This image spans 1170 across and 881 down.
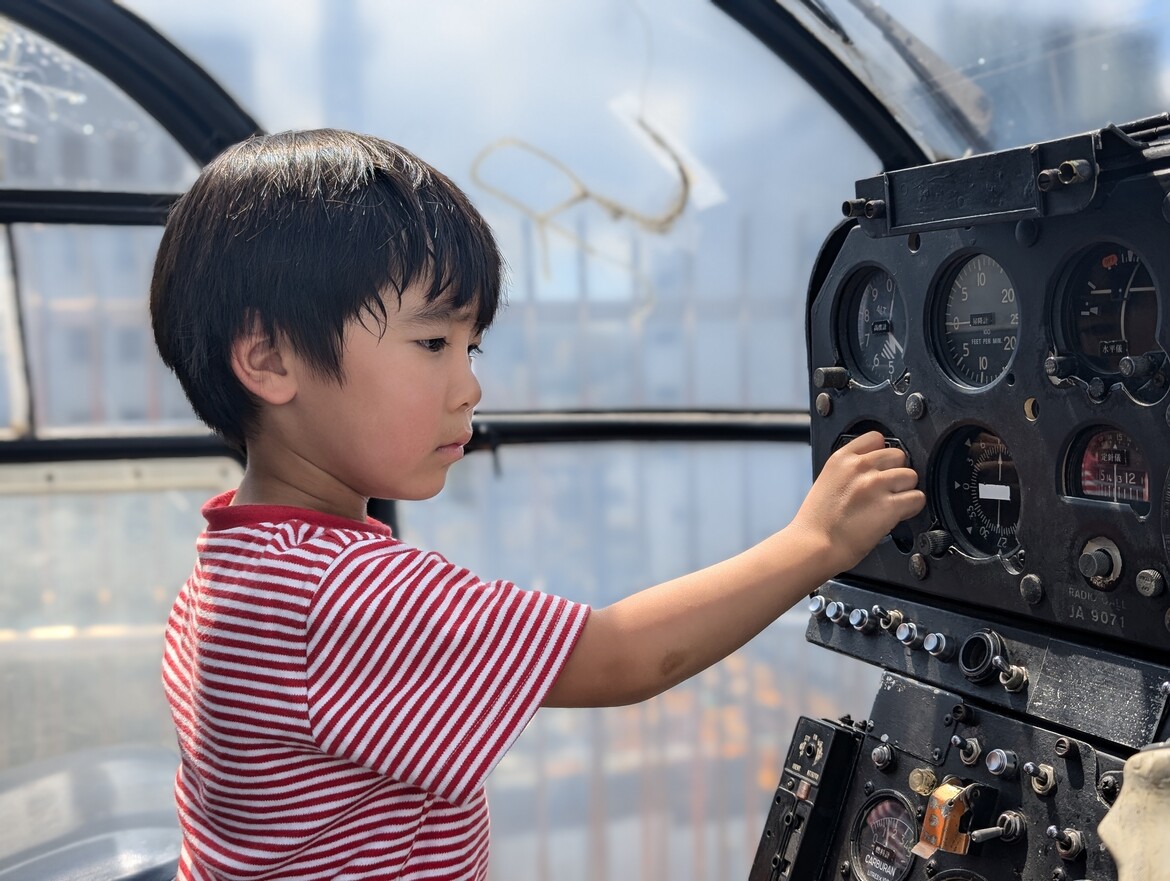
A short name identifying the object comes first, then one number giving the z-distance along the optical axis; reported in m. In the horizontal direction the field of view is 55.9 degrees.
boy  0.98
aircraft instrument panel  1.04
